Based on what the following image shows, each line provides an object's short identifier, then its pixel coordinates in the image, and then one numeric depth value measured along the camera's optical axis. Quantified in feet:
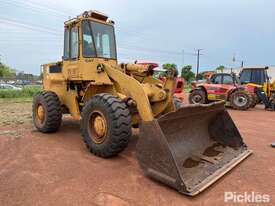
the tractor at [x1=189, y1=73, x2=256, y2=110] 30.02
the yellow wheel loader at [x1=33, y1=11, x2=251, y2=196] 8.78
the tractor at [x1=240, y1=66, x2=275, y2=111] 31.46
